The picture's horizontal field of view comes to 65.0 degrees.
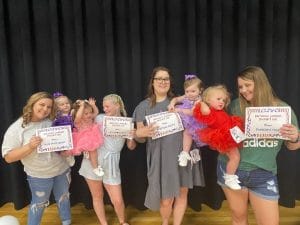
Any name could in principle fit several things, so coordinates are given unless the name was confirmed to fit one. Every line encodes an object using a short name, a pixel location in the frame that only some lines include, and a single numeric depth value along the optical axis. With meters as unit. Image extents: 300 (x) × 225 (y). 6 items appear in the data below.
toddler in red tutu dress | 1.70
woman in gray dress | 2.01
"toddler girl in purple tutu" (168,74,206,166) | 1.96
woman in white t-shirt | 1.93
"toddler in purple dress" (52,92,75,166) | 2.02
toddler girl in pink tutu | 2.06
